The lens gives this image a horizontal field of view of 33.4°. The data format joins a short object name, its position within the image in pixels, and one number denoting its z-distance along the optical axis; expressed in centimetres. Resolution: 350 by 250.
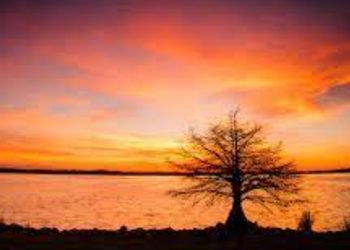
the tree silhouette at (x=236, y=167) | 2945
